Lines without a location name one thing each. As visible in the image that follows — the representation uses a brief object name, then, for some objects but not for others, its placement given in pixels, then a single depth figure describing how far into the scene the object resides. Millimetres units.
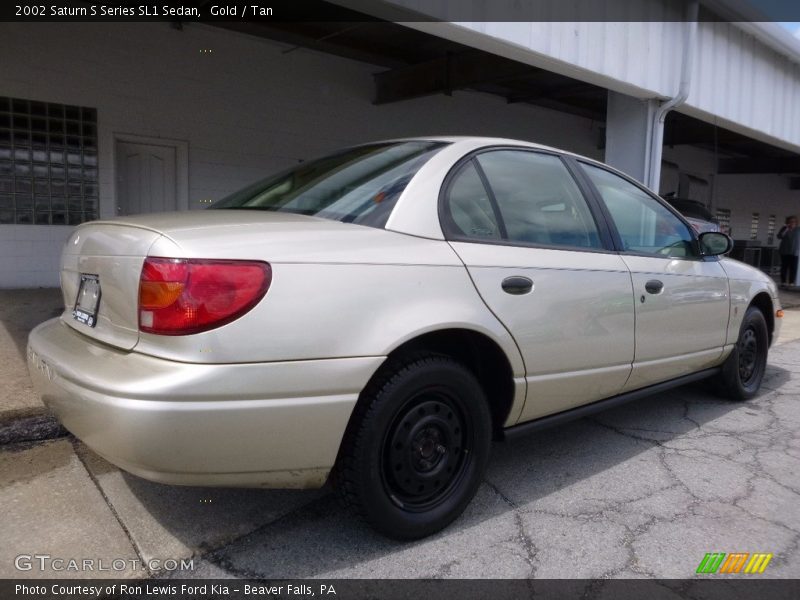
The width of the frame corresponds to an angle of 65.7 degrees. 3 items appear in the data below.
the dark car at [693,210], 9578
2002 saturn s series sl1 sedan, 1979
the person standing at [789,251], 14633
